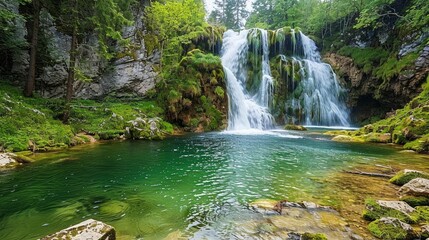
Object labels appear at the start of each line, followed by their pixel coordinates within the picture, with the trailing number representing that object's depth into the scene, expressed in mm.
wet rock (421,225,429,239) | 3978
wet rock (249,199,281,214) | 5135
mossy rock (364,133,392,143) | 16047
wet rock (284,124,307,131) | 23656
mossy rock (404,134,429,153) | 12109
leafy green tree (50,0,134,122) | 14031
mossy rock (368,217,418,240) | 3961
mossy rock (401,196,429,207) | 5355
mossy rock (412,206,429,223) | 4553
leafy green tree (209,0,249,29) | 67375
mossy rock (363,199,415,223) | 4553
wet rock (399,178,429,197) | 5708
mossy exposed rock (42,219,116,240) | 3242
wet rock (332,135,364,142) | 16723
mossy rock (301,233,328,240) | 3789
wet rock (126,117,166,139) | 15953
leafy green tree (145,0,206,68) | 22094
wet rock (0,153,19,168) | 8117
